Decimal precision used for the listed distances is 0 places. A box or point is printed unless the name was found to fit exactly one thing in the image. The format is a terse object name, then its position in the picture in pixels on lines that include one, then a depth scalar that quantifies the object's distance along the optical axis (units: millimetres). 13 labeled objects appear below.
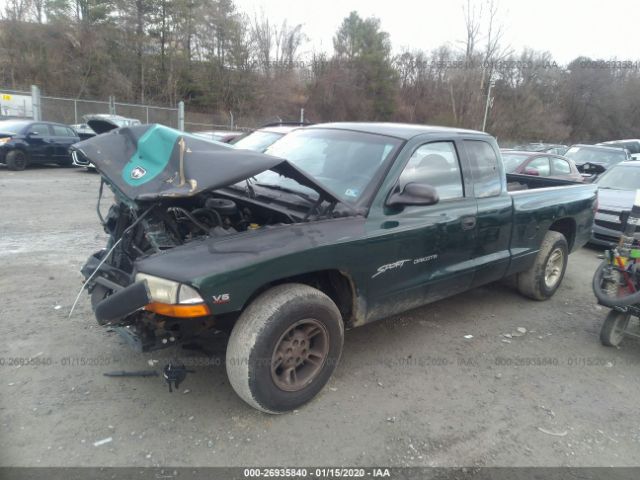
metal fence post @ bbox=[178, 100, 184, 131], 21047
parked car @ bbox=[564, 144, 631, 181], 12625
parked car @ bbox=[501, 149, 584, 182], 9427
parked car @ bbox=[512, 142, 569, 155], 22331
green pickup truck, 2609
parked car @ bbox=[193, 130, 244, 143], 12883
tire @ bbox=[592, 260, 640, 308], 3865
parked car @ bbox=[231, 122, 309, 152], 7598
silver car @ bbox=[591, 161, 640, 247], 7375
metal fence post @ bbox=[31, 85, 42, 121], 17641
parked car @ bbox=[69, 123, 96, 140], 16373
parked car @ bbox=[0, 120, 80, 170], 12789
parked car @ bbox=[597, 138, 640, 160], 20125
